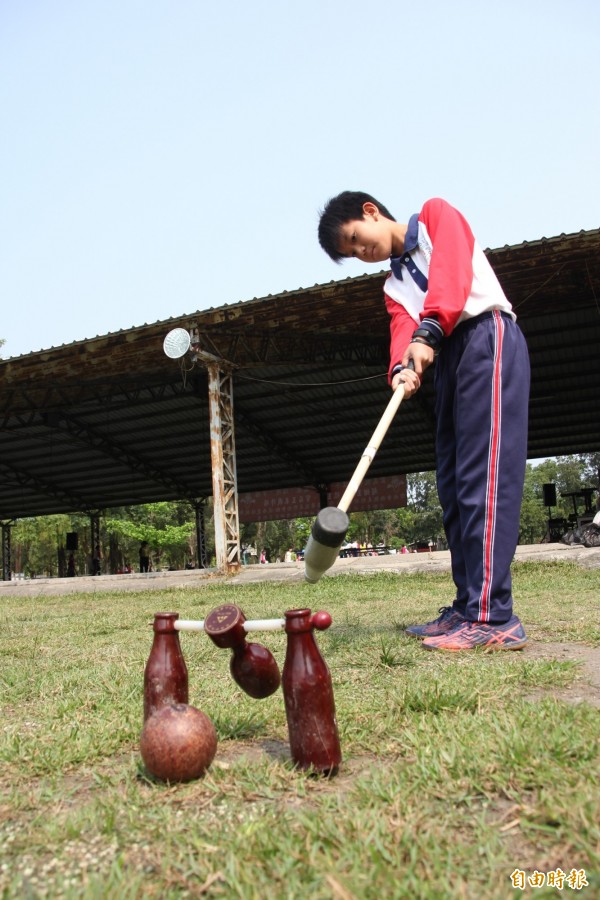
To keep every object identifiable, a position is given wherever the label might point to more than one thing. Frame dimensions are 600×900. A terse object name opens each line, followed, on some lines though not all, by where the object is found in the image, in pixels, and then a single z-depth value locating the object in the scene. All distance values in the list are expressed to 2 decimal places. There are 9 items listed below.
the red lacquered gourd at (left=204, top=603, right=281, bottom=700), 1.56
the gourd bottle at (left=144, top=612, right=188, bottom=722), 1.62
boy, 2.71
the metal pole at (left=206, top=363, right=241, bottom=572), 11.74
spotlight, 11.30
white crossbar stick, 1.52
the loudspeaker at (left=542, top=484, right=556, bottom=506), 22.06
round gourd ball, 1.36
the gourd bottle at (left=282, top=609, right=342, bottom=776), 1.40
